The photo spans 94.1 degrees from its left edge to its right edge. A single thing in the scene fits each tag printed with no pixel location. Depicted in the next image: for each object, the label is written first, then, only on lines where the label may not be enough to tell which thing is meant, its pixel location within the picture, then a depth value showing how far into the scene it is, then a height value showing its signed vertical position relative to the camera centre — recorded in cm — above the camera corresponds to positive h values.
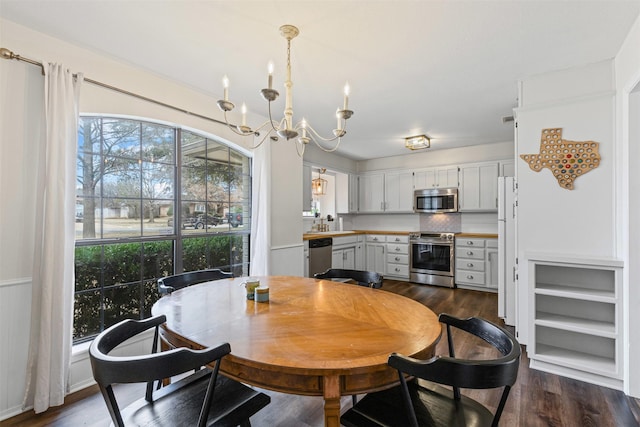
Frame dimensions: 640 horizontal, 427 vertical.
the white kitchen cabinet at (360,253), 578 -75
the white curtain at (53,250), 187 -23
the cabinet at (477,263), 467 -79
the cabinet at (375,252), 578 -75
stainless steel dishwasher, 448 -63
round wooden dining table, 102 -51
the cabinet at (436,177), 528 +67
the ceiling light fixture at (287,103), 154 +61
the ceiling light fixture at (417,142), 444 +110
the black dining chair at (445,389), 93 -68
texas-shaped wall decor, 238 +47
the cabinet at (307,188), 488 +42
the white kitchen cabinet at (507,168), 473 +75
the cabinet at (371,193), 608 +45
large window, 231 +2
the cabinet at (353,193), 612 +44
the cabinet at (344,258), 508 -78
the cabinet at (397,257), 552 -81
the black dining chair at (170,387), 96 -78
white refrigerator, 323 -38
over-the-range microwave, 521 +26
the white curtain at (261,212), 334 +2
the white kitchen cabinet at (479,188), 488 +45
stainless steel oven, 503 -78
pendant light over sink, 598 +59
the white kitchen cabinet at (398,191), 574 +45
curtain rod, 182 +97
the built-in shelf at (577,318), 217 -85
